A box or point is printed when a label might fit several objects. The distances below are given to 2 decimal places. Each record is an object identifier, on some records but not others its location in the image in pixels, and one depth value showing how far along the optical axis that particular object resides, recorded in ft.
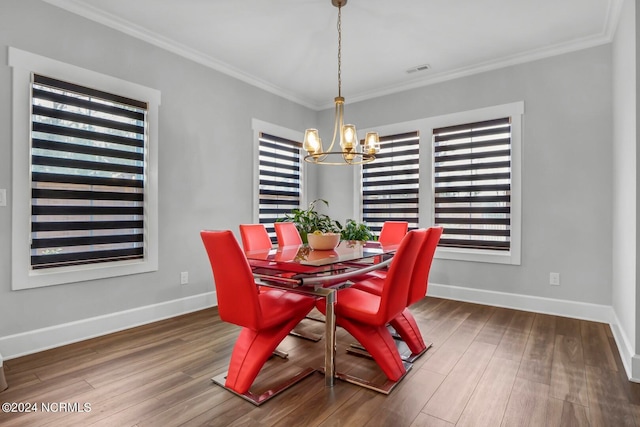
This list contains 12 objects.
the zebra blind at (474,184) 12.59
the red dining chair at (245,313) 6.09
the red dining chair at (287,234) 11.08
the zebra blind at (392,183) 14.83
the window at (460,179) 12.46
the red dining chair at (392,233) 11.58
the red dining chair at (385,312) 6.64
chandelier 9.11
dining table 6.22
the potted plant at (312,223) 9.03
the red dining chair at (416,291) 8.04
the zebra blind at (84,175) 8.71
